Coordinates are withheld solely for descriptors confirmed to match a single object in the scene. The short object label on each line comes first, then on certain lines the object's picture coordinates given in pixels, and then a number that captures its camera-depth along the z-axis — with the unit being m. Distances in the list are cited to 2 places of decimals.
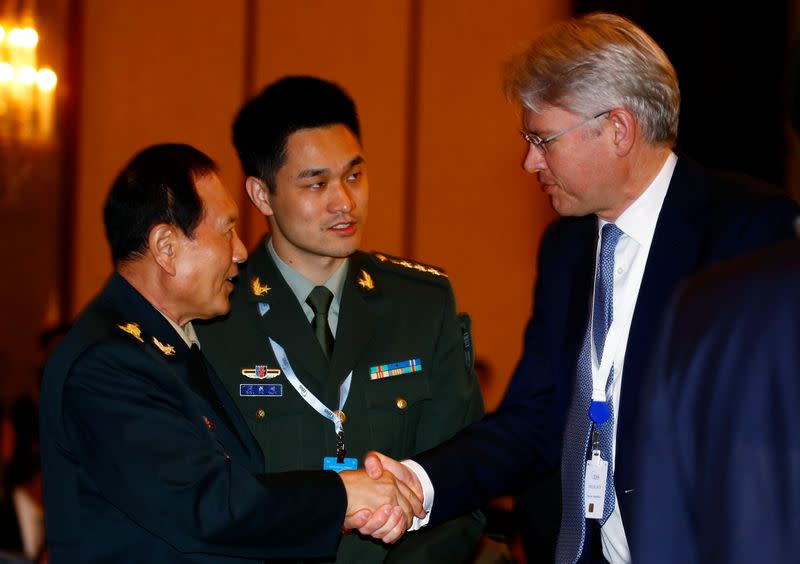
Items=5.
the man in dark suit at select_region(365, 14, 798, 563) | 4.70
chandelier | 12.86
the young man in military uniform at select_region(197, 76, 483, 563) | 5.45
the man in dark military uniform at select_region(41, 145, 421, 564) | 4.30
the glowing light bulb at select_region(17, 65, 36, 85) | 12.87
